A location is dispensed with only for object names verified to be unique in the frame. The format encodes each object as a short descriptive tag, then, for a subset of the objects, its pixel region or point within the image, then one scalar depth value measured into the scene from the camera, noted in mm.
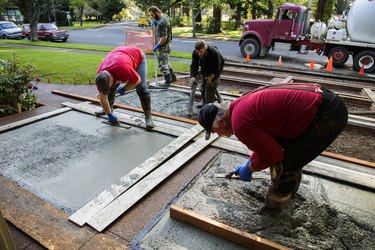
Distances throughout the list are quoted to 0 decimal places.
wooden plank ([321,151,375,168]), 3379
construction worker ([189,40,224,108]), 4336
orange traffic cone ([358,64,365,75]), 9330
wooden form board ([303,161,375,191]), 2947
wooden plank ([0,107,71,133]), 4160
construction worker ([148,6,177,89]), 6438
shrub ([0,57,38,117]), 4621
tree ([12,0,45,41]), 16567
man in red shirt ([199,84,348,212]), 1895
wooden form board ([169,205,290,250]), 2066
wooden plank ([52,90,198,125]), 4619
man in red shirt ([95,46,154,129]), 3812
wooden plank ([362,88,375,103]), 6138
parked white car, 20141
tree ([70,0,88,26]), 33969
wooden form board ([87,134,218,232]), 2404
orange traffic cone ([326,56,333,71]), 9632
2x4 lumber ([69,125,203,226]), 2460
